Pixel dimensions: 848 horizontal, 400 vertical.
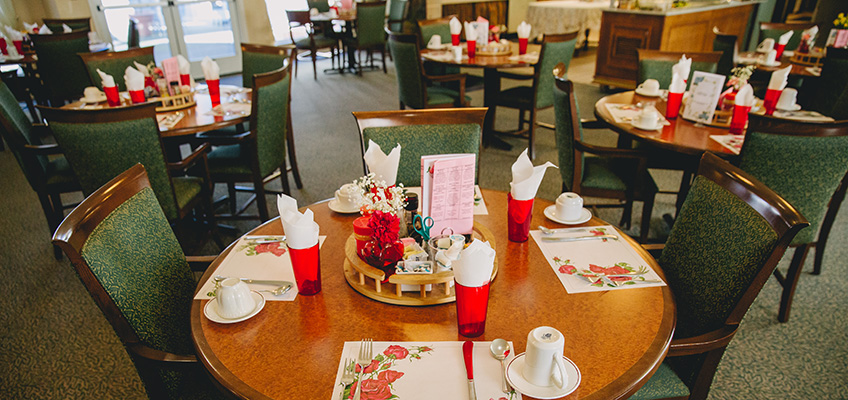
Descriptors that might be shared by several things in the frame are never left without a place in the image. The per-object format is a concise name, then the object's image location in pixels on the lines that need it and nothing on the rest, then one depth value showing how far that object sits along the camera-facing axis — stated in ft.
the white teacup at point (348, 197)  5.24
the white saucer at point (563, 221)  4.98
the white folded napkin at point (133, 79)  8.73
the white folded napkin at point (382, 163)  4.64
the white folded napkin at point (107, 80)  8.70
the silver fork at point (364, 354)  3.23
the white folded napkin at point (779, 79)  7.87
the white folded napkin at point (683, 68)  8.17
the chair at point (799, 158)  5.62
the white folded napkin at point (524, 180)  4.31
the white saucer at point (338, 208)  5.27
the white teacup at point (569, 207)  4.95
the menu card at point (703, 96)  7.61
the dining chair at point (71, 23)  16.97
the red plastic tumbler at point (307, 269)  3.76
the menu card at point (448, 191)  4.02
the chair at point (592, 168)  7.44
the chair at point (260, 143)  8.25
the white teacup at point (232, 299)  3.65
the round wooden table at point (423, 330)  3.14
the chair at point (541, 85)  11.64
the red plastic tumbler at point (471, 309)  3.31
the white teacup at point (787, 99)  8.33
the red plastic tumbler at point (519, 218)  4.48
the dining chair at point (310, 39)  20.98
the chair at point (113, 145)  6.47
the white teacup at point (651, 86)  9.47
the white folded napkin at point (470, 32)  12.88
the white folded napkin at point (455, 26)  13.48
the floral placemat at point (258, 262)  4.16
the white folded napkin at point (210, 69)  9.28
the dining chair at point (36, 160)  7.84
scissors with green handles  4.08
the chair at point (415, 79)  11.91
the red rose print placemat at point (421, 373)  3.03
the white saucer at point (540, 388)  2.94
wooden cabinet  17.17
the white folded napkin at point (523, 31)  12.97
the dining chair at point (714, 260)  3.65
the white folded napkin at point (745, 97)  7.11
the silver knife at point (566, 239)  4.67
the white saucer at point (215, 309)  3.64
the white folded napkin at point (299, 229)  3.62
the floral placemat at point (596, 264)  4.04
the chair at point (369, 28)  20.57
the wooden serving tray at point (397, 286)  3.77
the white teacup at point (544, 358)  2.90
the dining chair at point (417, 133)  6.10
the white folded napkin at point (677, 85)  7.99
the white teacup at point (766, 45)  12.92
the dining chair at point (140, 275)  3.62
